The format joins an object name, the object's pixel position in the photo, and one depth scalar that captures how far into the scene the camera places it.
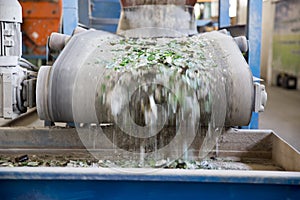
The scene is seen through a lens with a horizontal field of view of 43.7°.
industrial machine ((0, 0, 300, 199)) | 1.30
